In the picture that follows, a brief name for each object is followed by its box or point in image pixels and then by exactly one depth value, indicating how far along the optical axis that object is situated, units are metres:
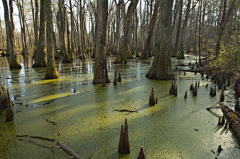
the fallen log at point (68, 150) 1.73
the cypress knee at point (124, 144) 2.16
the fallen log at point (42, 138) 2.48
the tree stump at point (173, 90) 4.79
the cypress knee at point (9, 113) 3.09
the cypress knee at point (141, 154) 1.84
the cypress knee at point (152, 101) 3.99
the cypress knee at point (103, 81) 5.64
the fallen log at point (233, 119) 2.70
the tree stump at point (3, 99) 3.56
